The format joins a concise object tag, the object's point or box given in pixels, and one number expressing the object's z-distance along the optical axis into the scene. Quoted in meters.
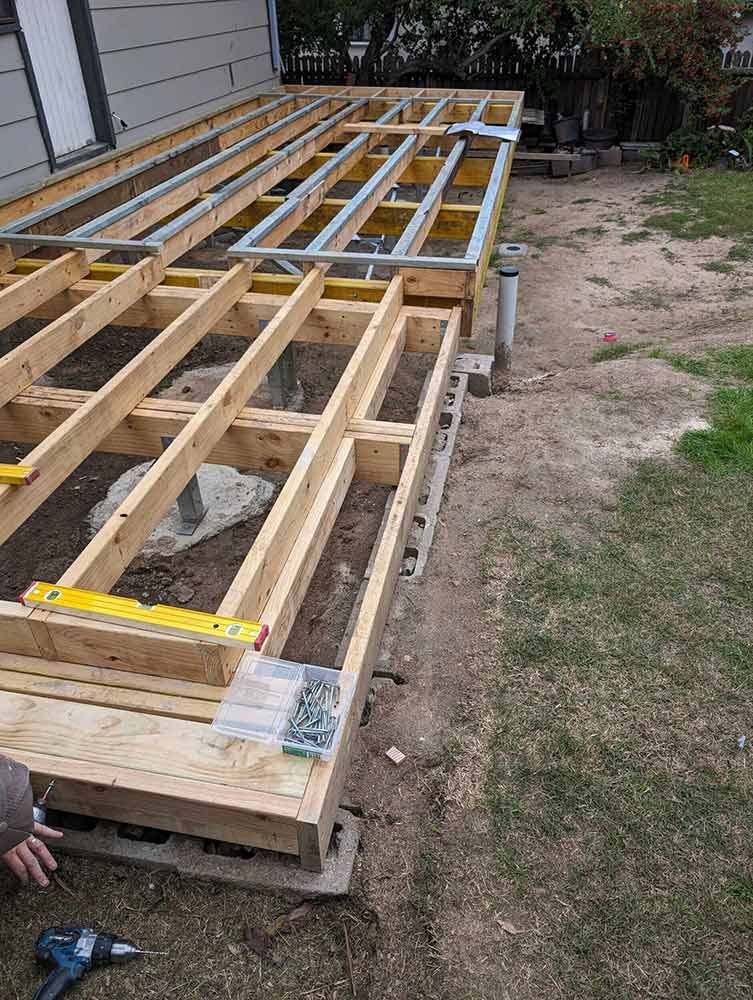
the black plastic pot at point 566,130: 13.19
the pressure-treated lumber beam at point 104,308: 3.64
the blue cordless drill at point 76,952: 2.15
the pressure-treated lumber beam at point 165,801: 2.16
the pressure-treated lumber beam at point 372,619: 2.19
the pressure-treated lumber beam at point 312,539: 2.66
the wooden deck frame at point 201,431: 2.27
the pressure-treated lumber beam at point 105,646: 2.33
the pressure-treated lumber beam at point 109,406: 2.96
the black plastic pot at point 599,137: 13.33
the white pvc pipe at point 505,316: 5.70
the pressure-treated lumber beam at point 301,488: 2.58
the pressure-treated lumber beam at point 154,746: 2.21
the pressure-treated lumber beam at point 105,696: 2.36
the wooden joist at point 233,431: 3.56
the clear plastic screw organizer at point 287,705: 2.26
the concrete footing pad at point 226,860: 2.38
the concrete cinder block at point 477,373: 5.70
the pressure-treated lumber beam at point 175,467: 2.65
